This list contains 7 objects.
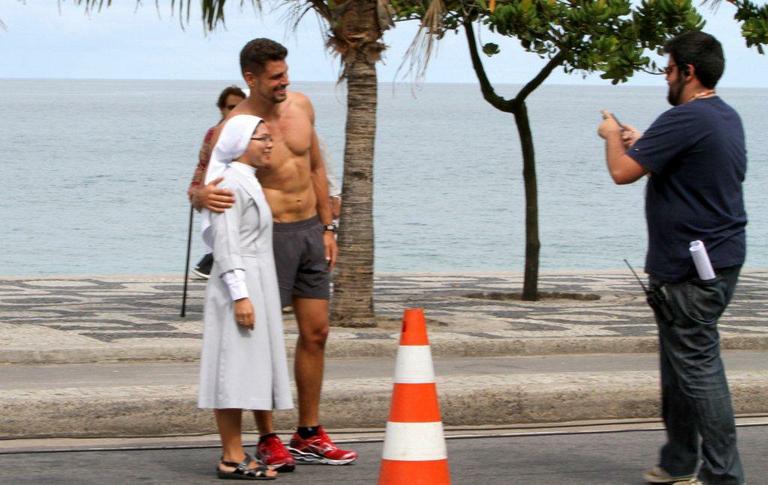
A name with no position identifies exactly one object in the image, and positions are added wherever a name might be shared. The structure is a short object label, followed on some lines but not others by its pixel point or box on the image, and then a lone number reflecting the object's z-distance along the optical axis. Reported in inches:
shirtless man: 505.8
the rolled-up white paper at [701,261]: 446.8
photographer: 449.2
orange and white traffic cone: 438.6
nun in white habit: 478.5
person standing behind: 738.8
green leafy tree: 938.5
